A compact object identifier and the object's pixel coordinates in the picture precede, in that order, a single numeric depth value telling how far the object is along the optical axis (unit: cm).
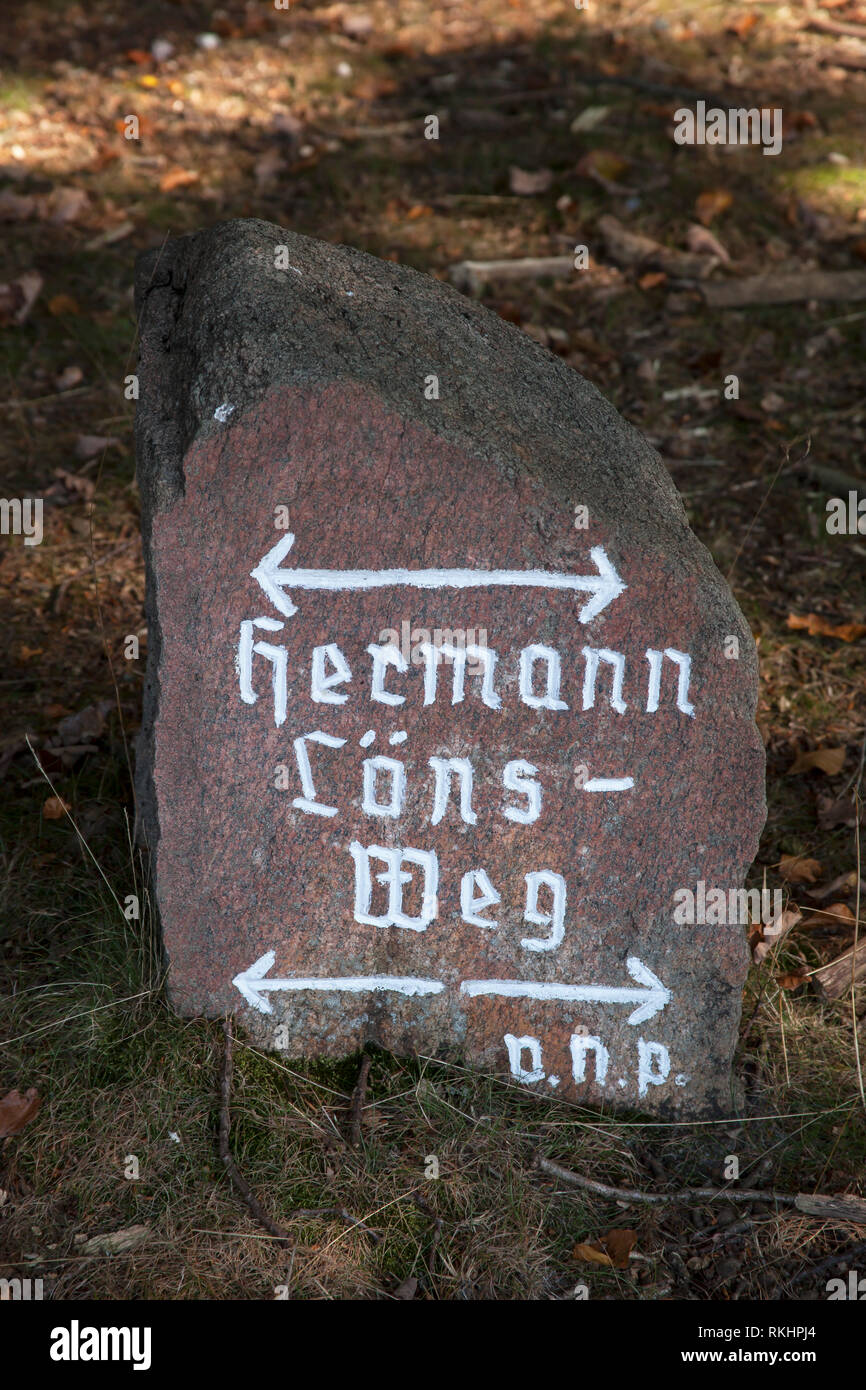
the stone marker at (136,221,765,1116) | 203
